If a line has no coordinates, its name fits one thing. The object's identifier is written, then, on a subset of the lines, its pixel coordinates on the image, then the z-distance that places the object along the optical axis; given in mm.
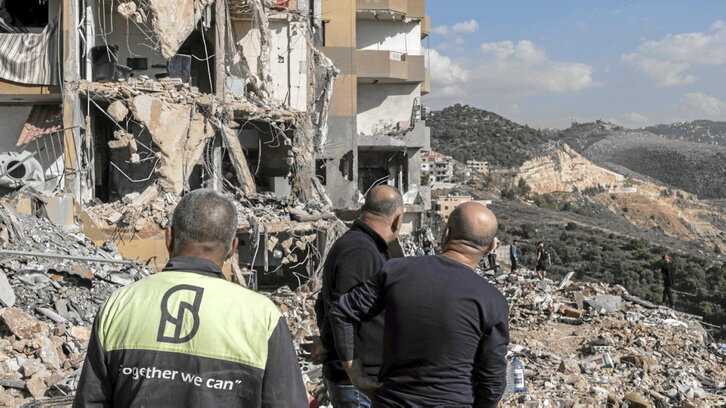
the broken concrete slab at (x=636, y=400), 8242
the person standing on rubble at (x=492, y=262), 24812
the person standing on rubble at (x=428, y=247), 29297
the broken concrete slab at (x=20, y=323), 8539
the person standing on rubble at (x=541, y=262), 22672
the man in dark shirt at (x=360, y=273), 3895
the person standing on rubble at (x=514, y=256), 24109
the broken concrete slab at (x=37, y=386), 7191
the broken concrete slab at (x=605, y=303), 17078
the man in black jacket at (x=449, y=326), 3172
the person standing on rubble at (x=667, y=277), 19131
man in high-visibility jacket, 2436
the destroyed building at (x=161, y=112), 16203
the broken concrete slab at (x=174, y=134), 16516
